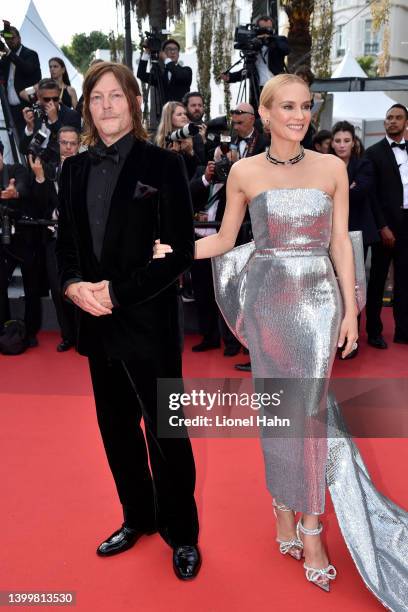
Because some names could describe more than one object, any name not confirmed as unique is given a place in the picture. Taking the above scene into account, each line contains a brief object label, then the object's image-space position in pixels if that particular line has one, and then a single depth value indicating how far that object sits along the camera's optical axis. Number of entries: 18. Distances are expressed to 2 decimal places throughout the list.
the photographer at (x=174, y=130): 5.75
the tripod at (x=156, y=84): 8.09
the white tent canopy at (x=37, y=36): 17.11
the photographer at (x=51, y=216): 5.92
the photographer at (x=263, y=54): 6.53
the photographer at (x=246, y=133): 5.39
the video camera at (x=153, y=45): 7.89
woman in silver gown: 2.45
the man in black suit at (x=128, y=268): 2.37
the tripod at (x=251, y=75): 6.51
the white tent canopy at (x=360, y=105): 15.06
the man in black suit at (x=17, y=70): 8.44
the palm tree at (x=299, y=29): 12.35
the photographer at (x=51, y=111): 6.77
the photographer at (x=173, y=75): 8.48
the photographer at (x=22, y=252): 5.94
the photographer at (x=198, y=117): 5.96
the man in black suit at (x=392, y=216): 6.00
